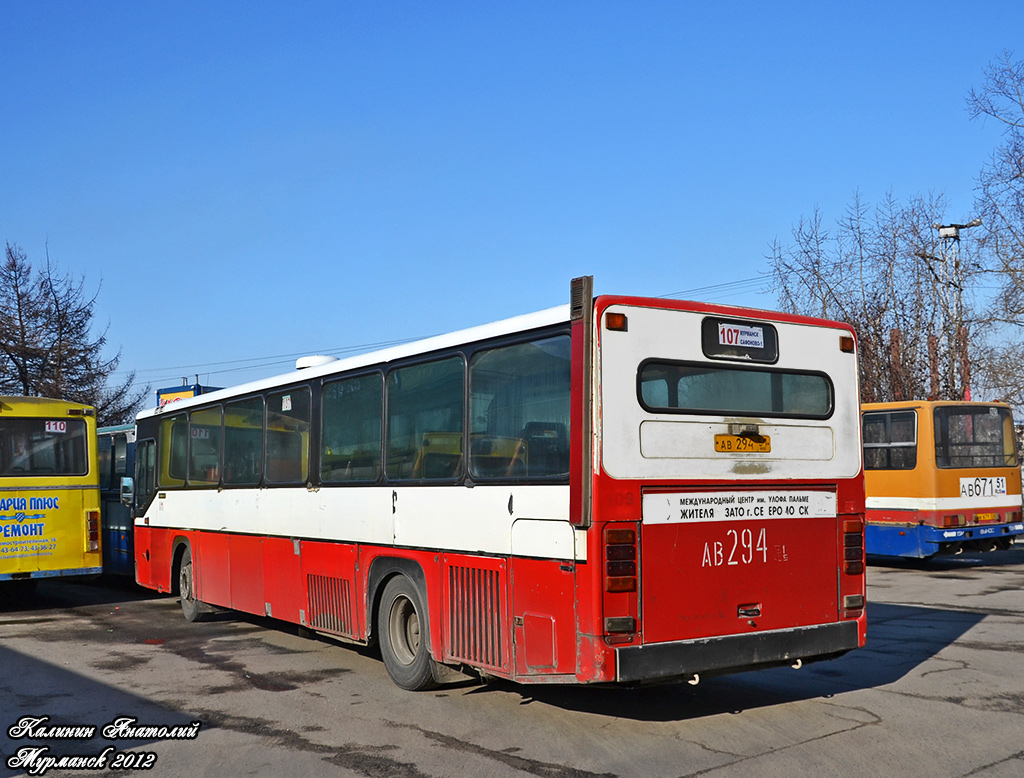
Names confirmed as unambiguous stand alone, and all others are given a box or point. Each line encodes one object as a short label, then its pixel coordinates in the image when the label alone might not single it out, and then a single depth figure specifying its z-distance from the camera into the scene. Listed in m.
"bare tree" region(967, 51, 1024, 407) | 25.97
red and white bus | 6.47
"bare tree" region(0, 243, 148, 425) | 31.83
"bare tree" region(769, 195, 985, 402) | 26.14
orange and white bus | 17.25
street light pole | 24.47
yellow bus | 14.41
